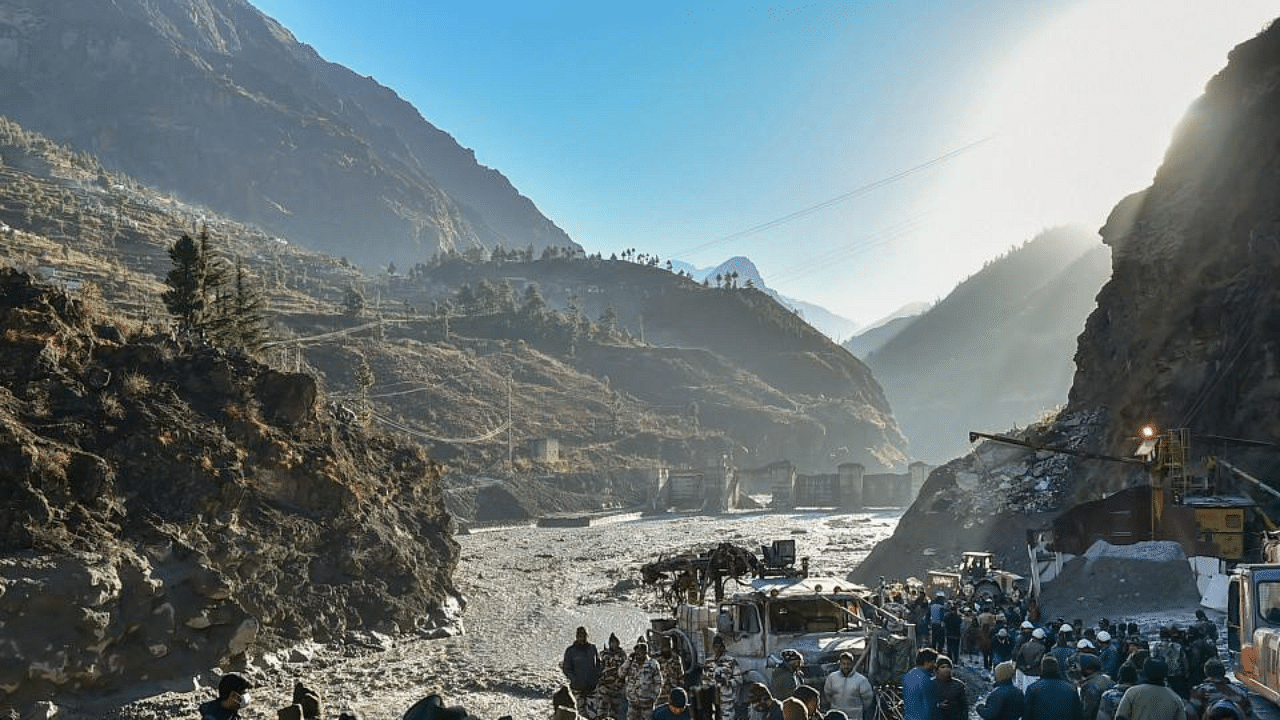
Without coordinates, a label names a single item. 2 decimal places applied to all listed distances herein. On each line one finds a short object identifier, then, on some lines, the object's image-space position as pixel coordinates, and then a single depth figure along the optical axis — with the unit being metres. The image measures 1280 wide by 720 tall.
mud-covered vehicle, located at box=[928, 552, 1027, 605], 27.59
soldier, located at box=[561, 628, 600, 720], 14.25
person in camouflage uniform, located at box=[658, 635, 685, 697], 13.18
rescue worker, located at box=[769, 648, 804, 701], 11.43
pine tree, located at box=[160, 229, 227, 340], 39.75
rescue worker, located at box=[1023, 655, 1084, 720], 8.68
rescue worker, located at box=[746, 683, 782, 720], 9.21
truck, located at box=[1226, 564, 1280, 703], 9.37
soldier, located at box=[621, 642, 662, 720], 12.36
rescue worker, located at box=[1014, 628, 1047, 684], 15.97
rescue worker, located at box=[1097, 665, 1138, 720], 9.50
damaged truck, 13.34
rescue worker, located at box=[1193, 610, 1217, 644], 15.63
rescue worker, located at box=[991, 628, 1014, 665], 19.09
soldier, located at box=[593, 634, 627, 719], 13.96
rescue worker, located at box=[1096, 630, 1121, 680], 13.30
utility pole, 102.80
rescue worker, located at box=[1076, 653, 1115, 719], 10.52
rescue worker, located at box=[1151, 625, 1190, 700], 13.07
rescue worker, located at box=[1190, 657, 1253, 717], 9.32
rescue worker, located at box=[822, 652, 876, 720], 10.66
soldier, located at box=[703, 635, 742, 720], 11.49
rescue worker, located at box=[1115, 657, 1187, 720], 8.05
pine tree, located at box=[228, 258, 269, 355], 45.84
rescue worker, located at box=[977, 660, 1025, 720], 8.73
